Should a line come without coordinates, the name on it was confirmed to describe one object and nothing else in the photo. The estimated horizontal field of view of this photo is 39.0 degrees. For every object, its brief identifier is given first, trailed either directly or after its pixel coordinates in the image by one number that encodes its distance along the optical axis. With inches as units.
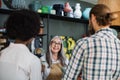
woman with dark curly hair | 37.3
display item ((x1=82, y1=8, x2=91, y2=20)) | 115.8
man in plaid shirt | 41.8
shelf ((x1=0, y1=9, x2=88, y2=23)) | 91.7
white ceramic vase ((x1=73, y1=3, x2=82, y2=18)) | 112.8
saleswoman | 79.8
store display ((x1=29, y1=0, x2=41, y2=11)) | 99.0
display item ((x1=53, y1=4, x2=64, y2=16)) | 105.6
